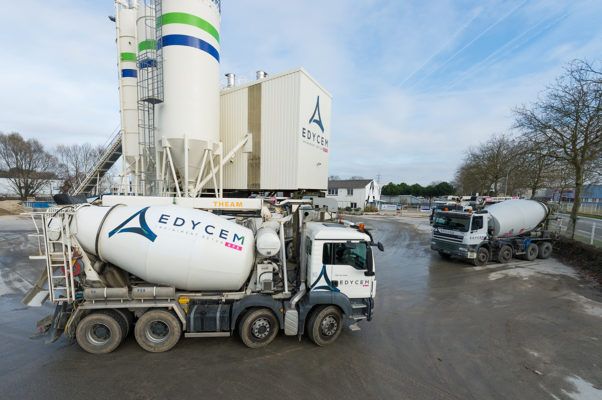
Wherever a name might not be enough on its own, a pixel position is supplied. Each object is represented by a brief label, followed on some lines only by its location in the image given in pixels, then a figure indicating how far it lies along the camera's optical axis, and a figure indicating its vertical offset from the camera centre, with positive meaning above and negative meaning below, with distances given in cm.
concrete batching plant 1103 +329
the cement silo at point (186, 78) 1082 +449
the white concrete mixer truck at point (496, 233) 1271 -223
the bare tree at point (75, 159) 4769 +414
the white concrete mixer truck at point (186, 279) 522 -204
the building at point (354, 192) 5251 -114
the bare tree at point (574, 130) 1302 +343
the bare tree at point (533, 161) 1568 +195
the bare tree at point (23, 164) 3972 +242
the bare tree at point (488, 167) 2902 +273
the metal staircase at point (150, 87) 1124 +428
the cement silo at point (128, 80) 1423 +560
